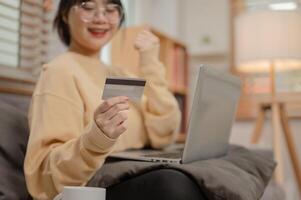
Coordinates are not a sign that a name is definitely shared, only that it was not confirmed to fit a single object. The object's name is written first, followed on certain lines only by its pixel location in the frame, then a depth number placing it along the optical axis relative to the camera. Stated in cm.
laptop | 103
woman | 97
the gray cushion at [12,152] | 111
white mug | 81
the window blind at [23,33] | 168
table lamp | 235
